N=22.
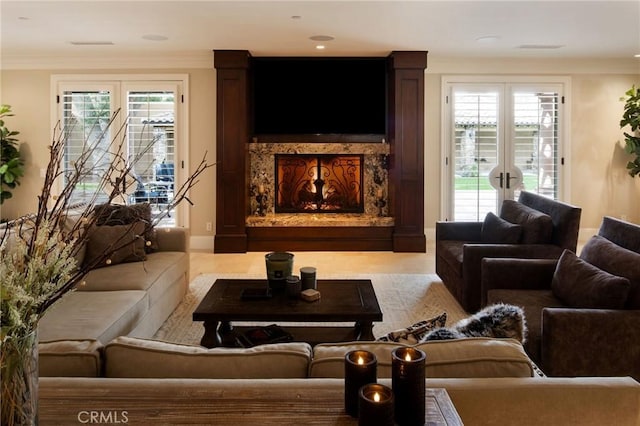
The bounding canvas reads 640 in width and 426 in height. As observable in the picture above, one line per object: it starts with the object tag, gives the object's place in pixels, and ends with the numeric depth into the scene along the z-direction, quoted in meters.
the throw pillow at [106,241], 3.83
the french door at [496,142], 7.15
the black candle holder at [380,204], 7.14
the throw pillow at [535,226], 4.09
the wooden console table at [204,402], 1.11
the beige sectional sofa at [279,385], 1.15
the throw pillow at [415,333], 1.77
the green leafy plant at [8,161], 6.77
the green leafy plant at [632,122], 6.74
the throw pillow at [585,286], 2.59
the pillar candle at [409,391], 1.08
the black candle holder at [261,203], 7.08
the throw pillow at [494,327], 1.62
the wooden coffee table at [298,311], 2.94
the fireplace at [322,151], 6.62
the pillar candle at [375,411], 1.02
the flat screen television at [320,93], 6.89
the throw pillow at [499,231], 4.23
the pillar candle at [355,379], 1.12
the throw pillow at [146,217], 3.92
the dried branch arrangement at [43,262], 0.87
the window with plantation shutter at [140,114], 6.88
